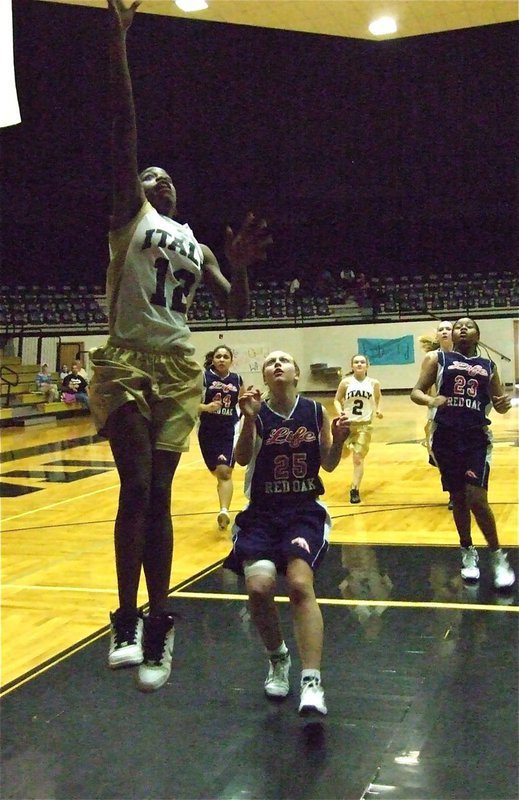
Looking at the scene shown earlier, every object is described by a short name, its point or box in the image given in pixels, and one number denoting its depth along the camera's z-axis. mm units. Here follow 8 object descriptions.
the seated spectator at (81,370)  18755
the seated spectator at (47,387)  18219
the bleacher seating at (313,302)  21188
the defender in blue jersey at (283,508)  3244
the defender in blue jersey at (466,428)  4828
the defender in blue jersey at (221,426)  6754
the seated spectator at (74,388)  18438
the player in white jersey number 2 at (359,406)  7957
